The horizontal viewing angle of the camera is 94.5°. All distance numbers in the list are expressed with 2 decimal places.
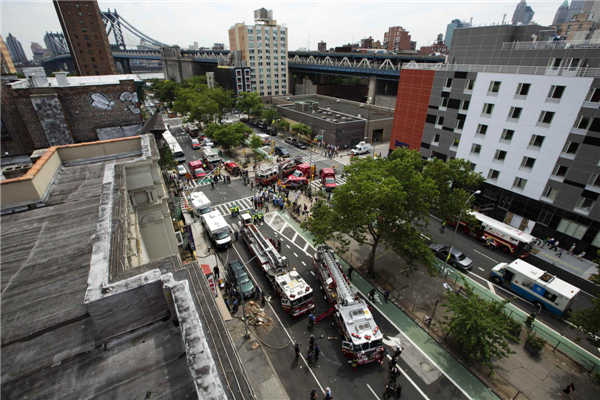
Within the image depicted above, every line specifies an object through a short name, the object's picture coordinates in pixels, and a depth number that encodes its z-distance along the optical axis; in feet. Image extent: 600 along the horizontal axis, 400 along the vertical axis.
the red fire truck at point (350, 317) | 60.64
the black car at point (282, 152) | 187.42
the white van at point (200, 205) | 116.17
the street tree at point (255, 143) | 188.34
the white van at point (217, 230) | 99.25
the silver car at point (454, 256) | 90.79
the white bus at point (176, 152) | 176.96
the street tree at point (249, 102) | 255.64
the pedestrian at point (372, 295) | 78.47
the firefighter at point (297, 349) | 62.76
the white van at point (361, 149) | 189.65
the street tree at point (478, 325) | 55.01
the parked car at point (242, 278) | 79.00
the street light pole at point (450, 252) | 87.03
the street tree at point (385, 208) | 70.90
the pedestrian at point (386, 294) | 77.91
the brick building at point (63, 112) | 74.28
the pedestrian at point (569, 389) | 55.57
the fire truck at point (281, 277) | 72.23
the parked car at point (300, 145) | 207.73
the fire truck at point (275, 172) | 148.78
